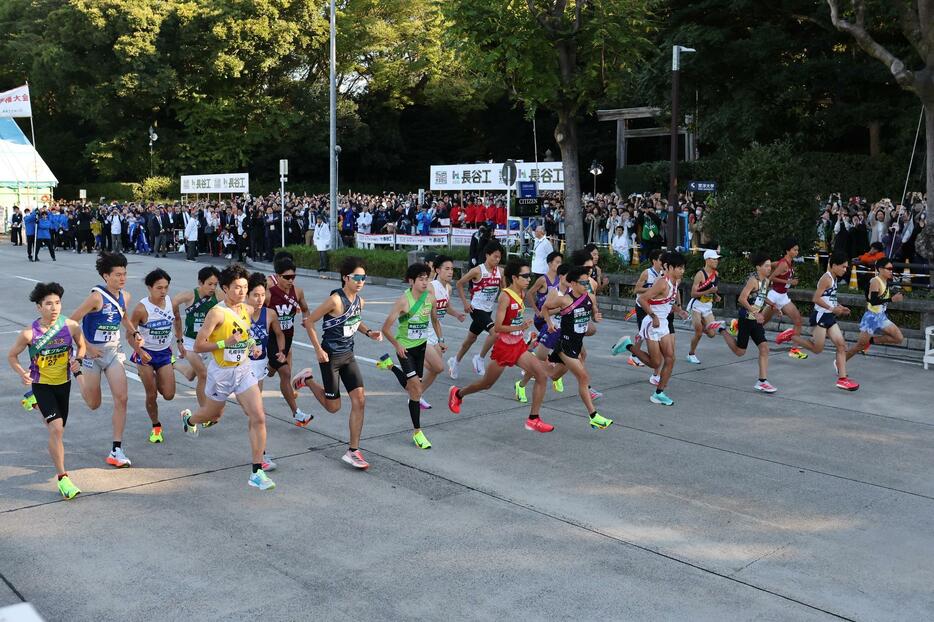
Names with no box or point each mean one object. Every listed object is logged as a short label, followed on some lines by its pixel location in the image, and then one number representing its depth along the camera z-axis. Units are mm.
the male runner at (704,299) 12062
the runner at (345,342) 7953
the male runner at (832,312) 11422
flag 42281
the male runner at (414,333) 8594
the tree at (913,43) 16328
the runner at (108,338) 7906
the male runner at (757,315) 11195
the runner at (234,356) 7281
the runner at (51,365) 7117
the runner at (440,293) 10461
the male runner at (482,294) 11773
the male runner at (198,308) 8891
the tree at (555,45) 19078
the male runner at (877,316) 11906
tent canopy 46981
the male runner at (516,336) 9211
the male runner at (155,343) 8602
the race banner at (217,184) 35844
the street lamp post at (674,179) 22155
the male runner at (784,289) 12258
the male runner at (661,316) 10555
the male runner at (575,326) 9320
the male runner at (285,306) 9242
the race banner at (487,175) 24798
